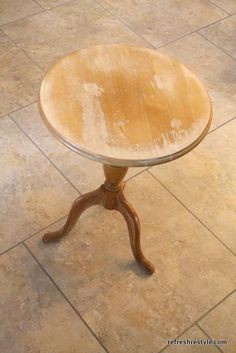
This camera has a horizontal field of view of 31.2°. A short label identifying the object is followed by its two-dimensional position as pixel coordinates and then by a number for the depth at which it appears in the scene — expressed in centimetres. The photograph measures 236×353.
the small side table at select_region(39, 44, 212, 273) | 97
